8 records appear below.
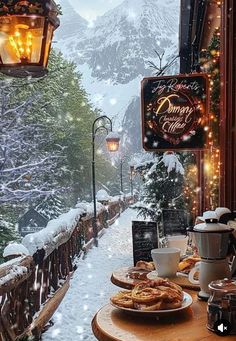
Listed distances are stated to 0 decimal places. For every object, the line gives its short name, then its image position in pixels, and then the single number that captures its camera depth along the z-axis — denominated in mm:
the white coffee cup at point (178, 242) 3932
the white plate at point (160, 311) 2480
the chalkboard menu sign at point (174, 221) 4652
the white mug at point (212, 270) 2693
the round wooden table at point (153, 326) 2264
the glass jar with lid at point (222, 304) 2254
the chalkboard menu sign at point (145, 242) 4172
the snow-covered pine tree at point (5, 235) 14841
